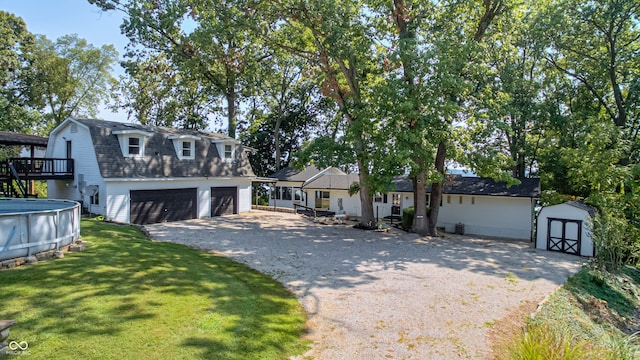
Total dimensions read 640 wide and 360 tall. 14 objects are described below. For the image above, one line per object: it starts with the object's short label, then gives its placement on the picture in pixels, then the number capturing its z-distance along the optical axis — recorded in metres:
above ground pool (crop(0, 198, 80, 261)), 8.11
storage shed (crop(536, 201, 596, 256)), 17.27
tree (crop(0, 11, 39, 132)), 28.00
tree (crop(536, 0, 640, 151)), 20.80
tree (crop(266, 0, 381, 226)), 18.80
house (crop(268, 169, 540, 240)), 22.36
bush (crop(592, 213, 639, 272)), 14.52
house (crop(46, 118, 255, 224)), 19.33
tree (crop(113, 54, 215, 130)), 36.47
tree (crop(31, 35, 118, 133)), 32.59
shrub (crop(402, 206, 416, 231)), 22.72
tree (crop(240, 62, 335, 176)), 37.86
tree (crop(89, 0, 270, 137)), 20.30
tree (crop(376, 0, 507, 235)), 18.02
